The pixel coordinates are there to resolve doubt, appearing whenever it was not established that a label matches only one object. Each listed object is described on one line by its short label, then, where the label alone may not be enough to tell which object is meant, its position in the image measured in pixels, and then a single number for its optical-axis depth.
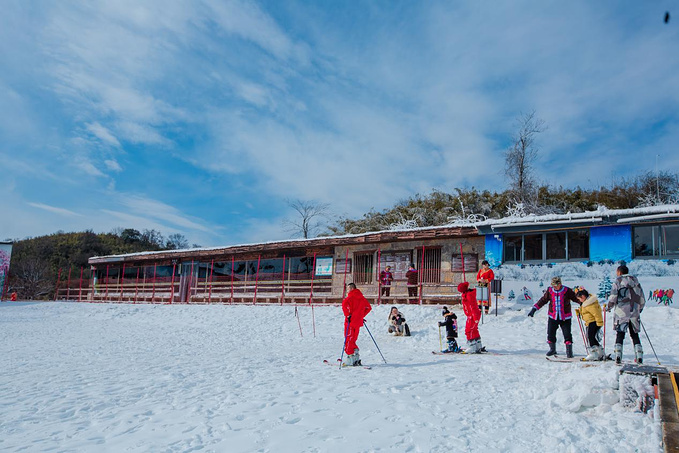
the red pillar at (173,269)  24.23
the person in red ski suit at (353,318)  8.59
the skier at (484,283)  13.83
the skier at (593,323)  8.12
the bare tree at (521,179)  29.77
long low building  14.03
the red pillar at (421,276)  16.45
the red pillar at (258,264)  20.95
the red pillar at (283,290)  20.48
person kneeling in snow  12.62
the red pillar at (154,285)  25.22
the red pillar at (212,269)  24.94
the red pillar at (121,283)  27.80
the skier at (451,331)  10.18
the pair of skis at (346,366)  8.38
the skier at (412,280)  17.34
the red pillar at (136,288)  26.07
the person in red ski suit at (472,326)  9.82
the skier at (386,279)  18.06
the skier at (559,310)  8.81
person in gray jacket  7.68
